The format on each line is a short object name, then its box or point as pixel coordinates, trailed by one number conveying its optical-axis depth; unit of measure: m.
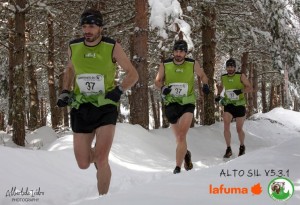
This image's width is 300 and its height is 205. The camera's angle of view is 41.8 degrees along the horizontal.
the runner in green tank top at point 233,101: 9.42
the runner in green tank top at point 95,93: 4.53
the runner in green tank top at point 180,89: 6.58
